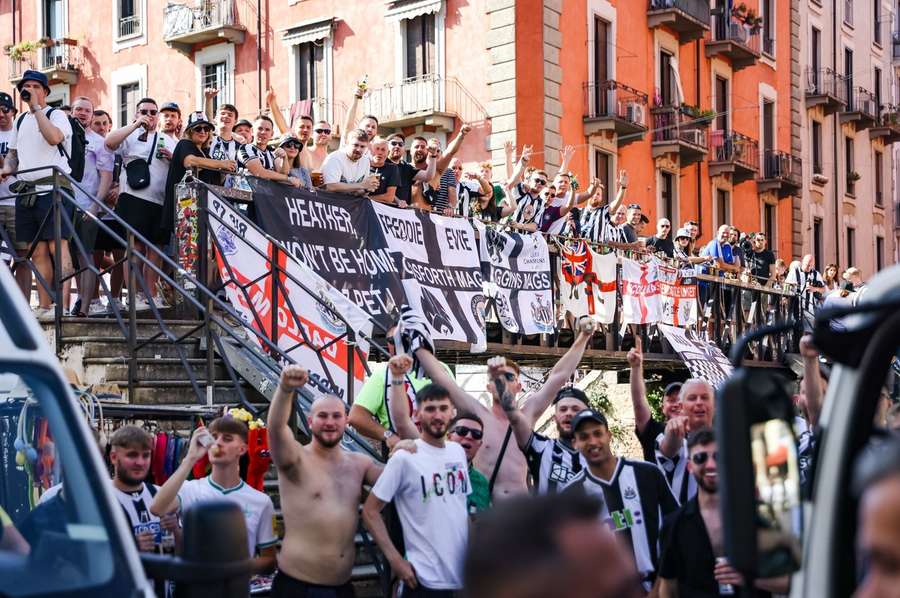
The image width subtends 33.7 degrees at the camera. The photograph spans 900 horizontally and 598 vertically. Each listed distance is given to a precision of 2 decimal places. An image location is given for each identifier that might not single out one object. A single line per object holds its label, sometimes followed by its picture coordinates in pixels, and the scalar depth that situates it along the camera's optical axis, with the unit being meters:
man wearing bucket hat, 11.42
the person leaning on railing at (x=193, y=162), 12.10
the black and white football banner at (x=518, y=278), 15.88
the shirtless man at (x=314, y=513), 7.32
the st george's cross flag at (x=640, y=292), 19.09
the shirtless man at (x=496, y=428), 8.21
